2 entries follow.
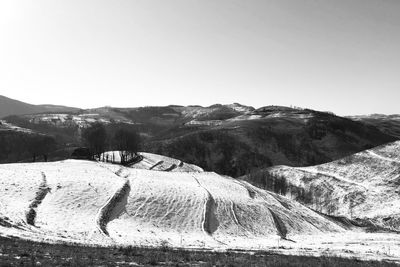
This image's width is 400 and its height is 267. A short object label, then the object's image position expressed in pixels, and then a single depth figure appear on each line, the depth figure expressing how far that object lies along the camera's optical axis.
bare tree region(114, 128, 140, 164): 138.75
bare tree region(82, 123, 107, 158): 131.75
